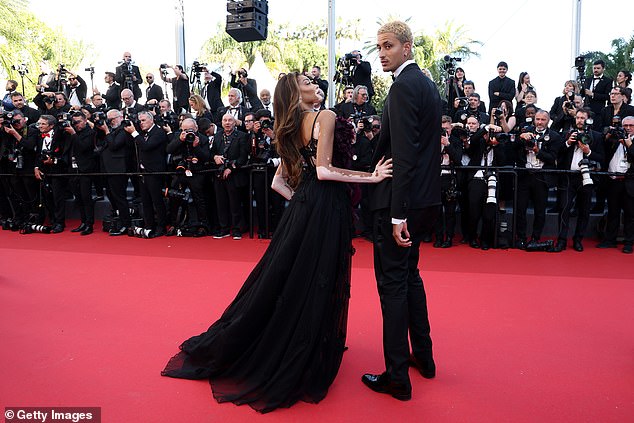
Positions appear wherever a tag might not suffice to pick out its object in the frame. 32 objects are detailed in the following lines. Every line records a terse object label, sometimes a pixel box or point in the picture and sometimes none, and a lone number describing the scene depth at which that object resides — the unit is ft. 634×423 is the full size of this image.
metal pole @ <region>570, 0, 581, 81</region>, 35.19
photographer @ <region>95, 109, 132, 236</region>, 25.11
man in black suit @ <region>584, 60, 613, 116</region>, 26.86
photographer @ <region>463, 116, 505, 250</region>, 20.94
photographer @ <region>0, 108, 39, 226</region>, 26.68
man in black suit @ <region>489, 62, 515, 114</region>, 28.79
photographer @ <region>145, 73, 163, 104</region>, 33.45
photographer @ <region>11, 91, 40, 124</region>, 29.89
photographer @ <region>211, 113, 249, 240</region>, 23.73
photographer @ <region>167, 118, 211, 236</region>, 23.76
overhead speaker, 31.12
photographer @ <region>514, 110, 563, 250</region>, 21.01
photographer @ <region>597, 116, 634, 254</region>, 20.36
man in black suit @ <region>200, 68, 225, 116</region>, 32.86
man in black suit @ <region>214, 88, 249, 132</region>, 27.07
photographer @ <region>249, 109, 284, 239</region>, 23.00
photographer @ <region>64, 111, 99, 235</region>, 25.79
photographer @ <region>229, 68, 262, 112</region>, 29.84
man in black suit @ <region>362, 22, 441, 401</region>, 7.84
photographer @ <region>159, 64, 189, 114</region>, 32.99
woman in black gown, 8.67
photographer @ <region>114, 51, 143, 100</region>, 33.99
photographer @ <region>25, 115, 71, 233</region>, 25.99
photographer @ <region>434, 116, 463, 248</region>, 21.09
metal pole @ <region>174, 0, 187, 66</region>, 40.98
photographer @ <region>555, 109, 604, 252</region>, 20.44
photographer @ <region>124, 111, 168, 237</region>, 24.31
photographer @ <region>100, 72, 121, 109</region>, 34.14
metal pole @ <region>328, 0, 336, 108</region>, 37.81
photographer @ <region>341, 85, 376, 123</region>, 25.94
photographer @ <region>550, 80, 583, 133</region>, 24.14
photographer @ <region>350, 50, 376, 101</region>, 29.32
